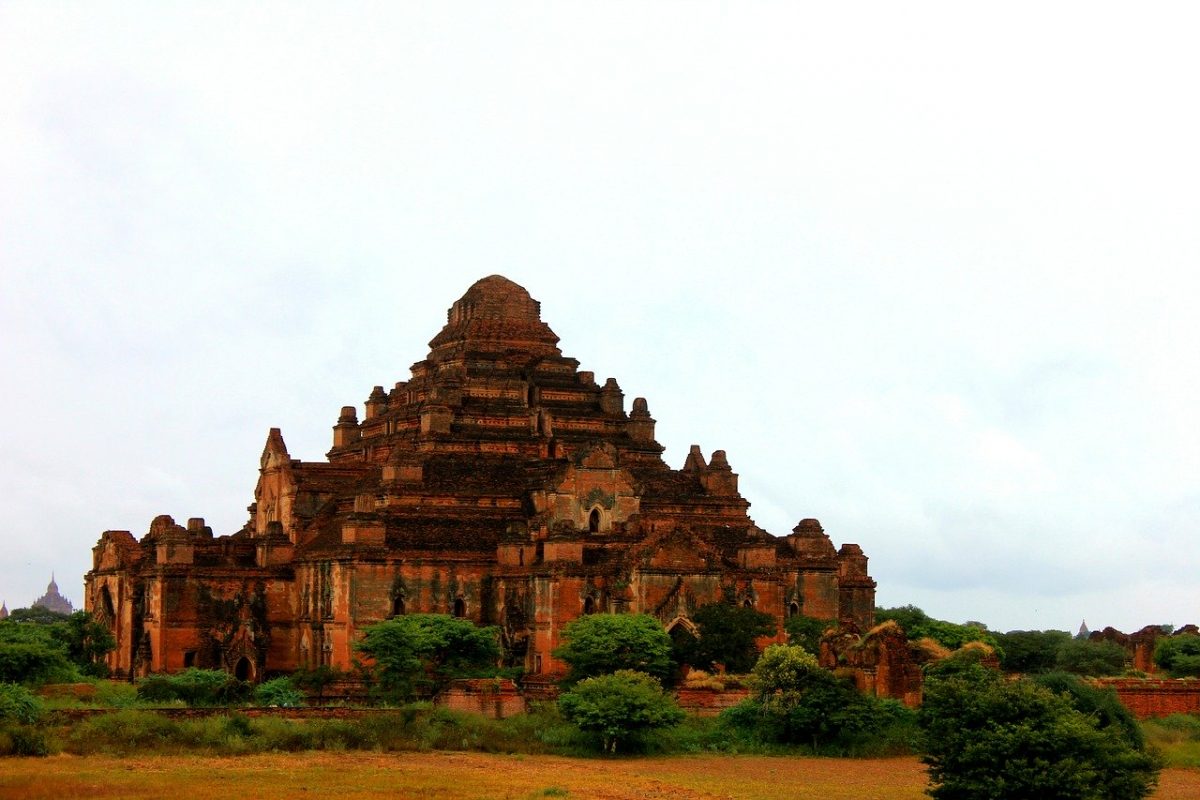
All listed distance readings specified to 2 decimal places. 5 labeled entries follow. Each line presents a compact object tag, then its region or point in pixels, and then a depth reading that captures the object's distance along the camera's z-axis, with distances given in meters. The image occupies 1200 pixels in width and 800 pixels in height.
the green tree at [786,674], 68.81
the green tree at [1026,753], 53.78
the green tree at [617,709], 66.19
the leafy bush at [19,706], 64.00
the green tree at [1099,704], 64.19
